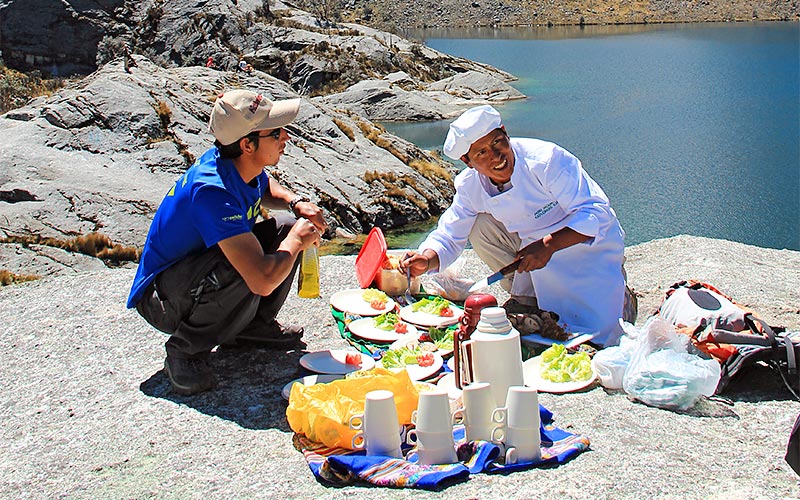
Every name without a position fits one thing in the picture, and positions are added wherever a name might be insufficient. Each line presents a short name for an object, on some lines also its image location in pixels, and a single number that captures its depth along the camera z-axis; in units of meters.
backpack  3.90
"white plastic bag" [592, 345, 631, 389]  4.00
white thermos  3.48
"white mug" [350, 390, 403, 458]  3.16
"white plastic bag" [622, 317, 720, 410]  3.70
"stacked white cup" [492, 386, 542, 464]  3.10
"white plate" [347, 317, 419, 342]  4.88
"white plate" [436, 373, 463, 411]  3.68
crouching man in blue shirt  3.76
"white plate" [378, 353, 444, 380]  4.28
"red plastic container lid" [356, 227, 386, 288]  5.62
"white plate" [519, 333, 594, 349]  4.55
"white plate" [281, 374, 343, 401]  4.02
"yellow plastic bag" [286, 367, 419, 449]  3.35
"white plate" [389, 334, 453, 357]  4.63
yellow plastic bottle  4.54
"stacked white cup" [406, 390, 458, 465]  3.09
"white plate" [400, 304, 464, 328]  5.09
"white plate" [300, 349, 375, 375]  4.29
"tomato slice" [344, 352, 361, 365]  4.38
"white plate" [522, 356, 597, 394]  4.01
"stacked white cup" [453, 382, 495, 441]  3.23
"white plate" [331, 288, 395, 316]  5.32
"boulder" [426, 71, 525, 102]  31.41
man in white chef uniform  4.59
